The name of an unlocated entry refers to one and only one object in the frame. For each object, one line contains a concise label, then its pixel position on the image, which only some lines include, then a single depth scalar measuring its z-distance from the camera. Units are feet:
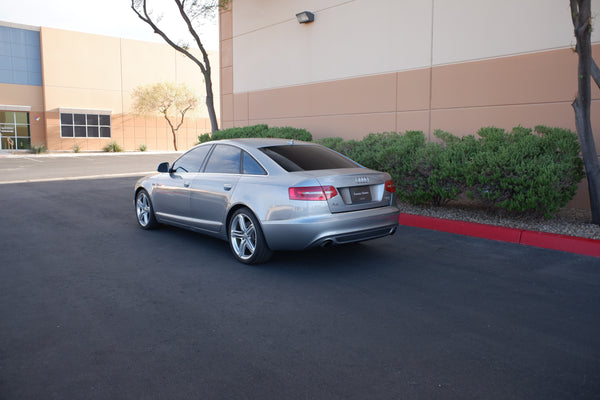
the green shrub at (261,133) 42.45
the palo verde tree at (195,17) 55.01
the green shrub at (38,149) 117.19
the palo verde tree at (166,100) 132.46
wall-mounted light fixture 44.39
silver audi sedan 17.85
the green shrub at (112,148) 131.49
